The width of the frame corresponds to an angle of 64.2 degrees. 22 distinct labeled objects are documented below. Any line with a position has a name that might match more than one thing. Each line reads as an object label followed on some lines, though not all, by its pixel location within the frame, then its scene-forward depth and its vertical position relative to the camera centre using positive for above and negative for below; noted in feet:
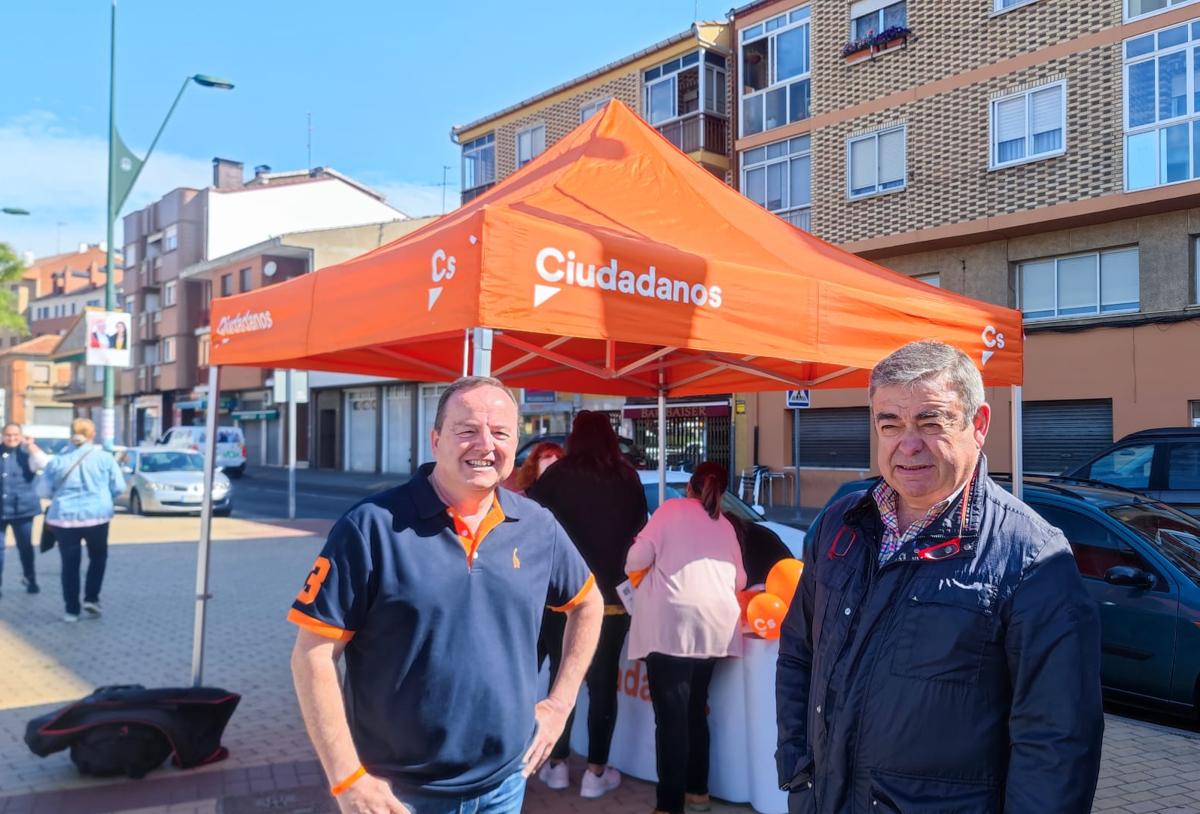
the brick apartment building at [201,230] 157.58 +33.90
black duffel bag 14.89 -4.73
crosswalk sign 50.30 +1.92
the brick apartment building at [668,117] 81.56 +29.32
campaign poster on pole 48.29 +4.74
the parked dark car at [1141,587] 18.72 -3.00
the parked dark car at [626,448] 23.28 -0.58
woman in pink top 13.41 -2.57
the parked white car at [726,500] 27.50 -1.98
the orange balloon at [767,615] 13.82 -2.61
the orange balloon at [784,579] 14.25 -2.16
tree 102.72 +16.48
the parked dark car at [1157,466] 27.78 -0.88
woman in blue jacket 27.22 -1.97
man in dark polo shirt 7.53 -1.65
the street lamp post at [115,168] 53.42 +14.70
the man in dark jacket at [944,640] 6.03 -1.35
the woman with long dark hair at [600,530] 14.73 -1.49
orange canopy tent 11.85 +2.01
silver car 64.95 -3.53
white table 13.88 -4.38
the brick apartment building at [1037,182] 53.42 +15.94
